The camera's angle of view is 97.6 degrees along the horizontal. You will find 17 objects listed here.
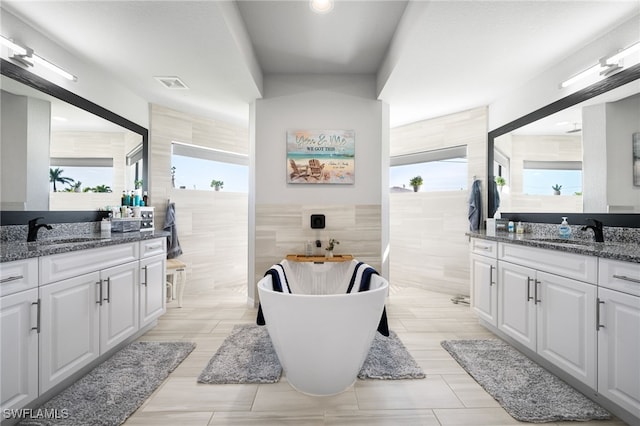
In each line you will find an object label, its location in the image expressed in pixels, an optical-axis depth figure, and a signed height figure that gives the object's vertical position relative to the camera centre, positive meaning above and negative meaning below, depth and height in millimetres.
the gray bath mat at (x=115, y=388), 1524 -1113
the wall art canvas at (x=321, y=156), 3326 +678
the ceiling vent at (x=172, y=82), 2879 +1378
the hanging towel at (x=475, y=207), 3527 +92
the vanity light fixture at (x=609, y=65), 1911 +1124
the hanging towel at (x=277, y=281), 2197 -543
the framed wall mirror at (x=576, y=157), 2066 +522
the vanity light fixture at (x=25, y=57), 1868 +1103
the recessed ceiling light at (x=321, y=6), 2168 +1633
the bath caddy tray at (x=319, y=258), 3052 -500
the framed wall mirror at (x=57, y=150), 1966 +526
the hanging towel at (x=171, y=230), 3527 -227
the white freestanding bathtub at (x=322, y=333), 1610 -707
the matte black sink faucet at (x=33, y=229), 1960 -129
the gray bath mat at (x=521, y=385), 1556 -1102
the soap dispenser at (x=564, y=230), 2378 -128
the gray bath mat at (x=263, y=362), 1889 -1105
